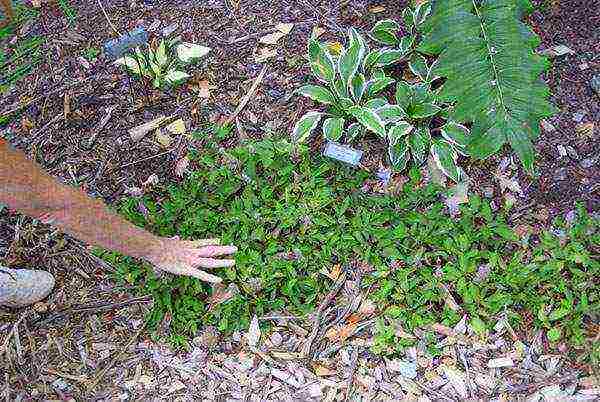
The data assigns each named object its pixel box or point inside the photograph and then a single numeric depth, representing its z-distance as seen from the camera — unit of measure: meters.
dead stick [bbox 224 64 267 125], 3.06
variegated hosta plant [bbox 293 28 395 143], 2.85
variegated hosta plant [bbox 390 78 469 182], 2.75
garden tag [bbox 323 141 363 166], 2.74
